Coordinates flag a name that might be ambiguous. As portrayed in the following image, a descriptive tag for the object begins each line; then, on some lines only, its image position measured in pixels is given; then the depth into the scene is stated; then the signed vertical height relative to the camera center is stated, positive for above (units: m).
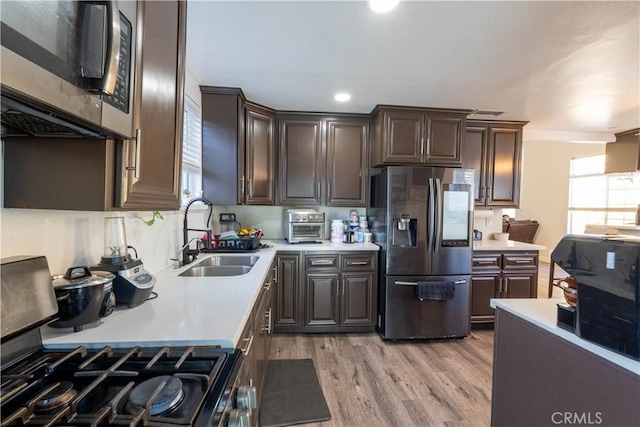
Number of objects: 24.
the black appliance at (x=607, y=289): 0.85 -0.23
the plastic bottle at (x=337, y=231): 3.18 -0.23
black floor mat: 1.73 -1.32
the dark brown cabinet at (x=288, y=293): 2.77 -0.85
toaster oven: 2.95 -0.17
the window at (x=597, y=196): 5.39 +0.51
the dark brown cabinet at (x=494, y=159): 3.28 +0.70
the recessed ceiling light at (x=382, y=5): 1.37 +1.07
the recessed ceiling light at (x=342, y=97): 2.56 +1.11
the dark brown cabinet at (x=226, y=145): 2.49 +0.60
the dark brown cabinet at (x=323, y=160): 3.06 +0.59
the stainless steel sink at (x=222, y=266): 1.92 -0.44
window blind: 2.27 +0.61
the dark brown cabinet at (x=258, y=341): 1.19 -0.71
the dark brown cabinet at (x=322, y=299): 2.81 -0.92
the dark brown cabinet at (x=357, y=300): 2.85 -0.93
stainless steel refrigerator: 2.67 -0.36
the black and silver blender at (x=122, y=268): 1.09 -0.26
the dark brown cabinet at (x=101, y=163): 0.83 +0.13
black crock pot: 0.85 -0.30
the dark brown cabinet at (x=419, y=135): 2.86 +0.84
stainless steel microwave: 0.47 +0.28
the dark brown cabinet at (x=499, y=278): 3.02 -0.69
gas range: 0.59 -0.45
